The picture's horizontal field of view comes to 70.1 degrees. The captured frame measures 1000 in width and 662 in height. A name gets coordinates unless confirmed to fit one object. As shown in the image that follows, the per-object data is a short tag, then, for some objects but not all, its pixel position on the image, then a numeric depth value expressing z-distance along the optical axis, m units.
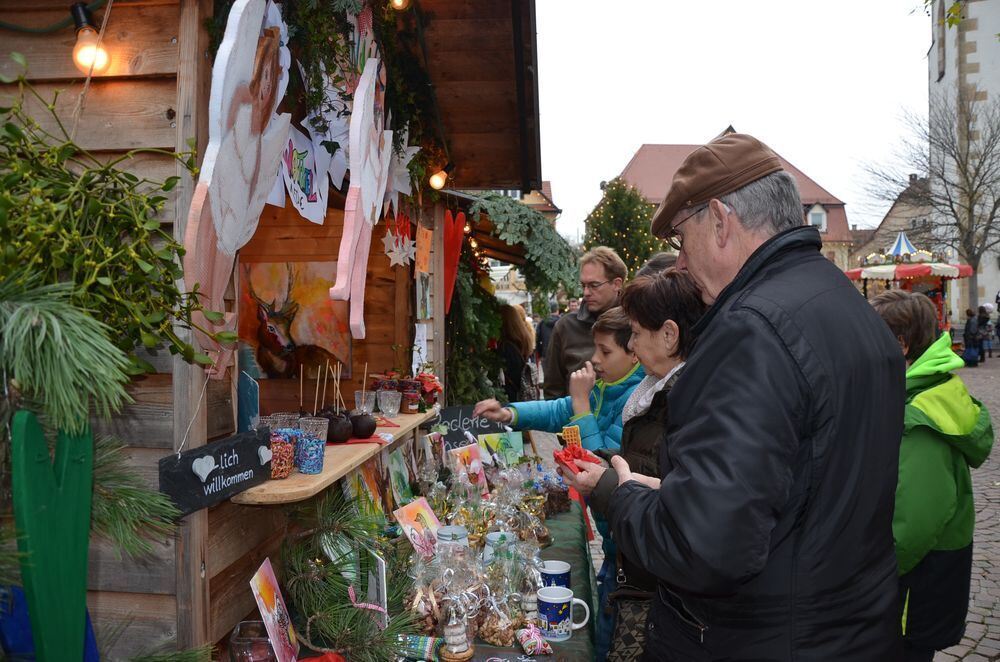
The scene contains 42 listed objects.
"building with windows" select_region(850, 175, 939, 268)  24.80
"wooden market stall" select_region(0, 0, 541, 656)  1.77
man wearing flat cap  1.35
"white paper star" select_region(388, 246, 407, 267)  3.84
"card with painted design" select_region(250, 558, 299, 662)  1.83
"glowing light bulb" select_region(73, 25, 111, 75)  1.76
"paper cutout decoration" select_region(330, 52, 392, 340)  2.06
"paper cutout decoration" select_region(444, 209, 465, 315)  5.01
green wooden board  1.00
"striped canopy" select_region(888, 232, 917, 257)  20.05
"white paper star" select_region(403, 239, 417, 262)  4.02
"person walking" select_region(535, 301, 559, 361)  13.95
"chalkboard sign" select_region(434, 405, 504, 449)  4.22
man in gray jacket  4.57
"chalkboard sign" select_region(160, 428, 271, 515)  1.58
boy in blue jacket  3.19
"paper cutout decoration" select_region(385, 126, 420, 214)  3.42
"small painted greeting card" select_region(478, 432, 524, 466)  4.41
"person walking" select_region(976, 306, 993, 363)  20.55
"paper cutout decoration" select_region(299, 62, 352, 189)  2.50
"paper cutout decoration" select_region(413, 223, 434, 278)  4.32
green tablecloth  2.27
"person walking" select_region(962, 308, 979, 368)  19.86
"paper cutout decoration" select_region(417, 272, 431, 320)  4.42
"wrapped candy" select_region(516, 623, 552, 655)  2.26
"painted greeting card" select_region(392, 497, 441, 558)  2.72
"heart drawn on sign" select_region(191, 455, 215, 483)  1.64
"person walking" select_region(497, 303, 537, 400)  7.77
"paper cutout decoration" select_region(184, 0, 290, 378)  1.57
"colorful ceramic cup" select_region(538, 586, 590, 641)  2.37
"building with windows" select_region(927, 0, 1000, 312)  24.98
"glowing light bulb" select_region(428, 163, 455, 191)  4.43
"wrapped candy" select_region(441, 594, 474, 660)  2.20
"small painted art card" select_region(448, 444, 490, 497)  3.89
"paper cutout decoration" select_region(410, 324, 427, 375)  4.27
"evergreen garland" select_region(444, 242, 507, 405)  5.78
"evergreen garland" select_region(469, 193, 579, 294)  5.64
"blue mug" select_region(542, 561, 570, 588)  2.62
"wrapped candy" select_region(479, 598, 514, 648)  2.35
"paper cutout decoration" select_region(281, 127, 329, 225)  2.26
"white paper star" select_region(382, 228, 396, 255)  3.78
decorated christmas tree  22.59
